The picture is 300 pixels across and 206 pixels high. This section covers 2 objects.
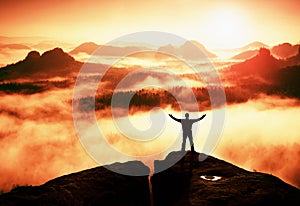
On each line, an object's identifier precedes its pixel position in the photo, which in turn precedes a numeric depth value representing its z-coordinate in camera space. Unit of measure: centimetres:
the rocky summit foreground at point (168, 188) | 1384
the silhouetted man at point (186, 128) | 2066
